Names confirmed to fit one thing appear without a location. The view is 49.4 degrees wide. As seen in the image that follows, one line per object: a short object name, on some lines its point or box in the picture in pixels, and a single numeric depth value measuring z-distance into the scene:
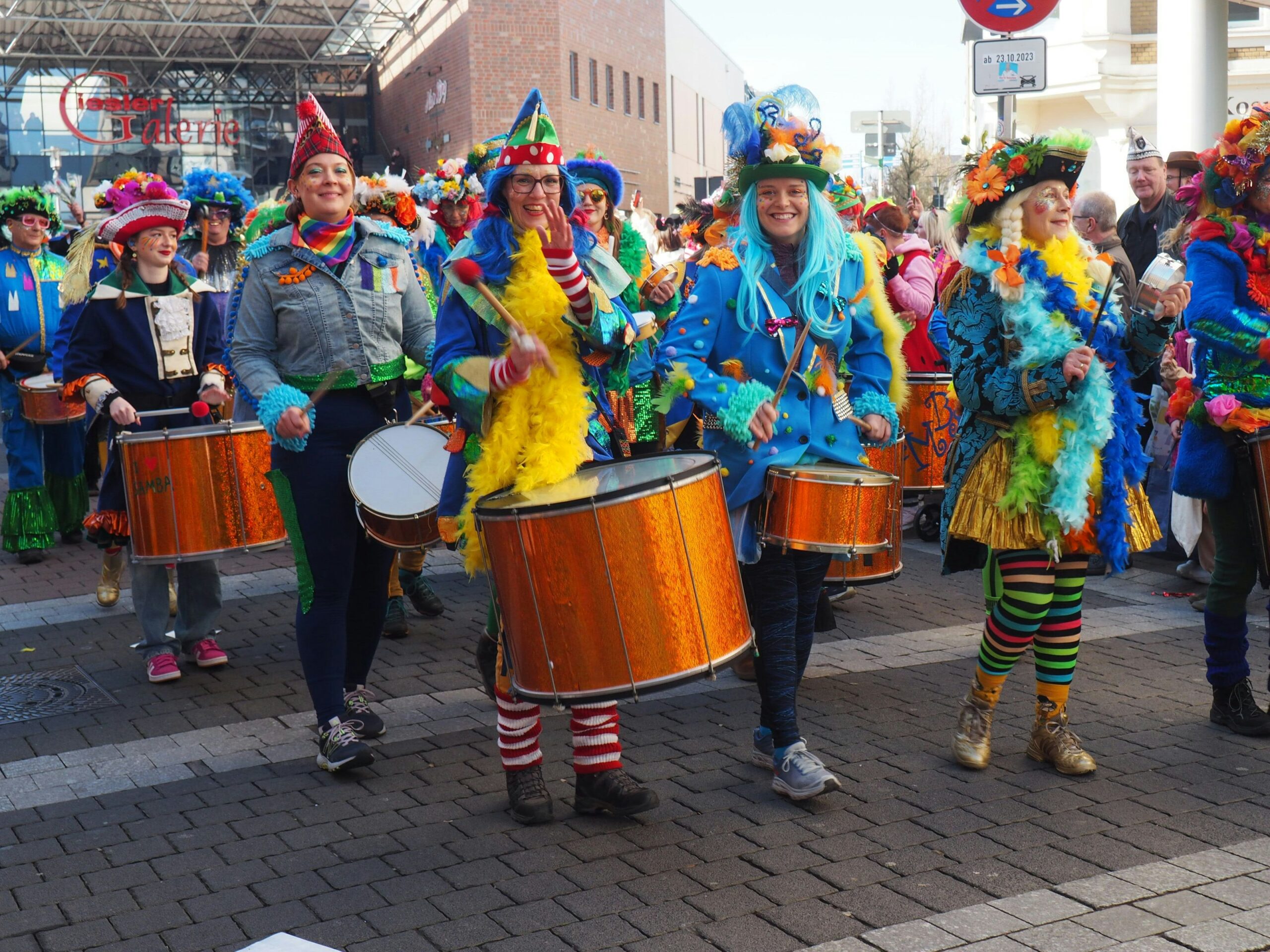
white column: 14.24
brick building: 32.16
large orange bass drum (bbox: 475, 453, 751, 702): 3.50
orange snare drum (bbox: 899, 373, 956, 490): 7.34
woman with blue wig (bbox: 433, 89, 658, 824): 3.91
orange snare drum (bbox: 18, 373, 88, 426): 8.48
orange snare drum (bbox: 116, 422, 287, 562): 5.48
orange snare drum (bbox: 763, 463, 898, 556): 4.21
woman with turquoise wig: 4.31
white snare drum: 4.72
